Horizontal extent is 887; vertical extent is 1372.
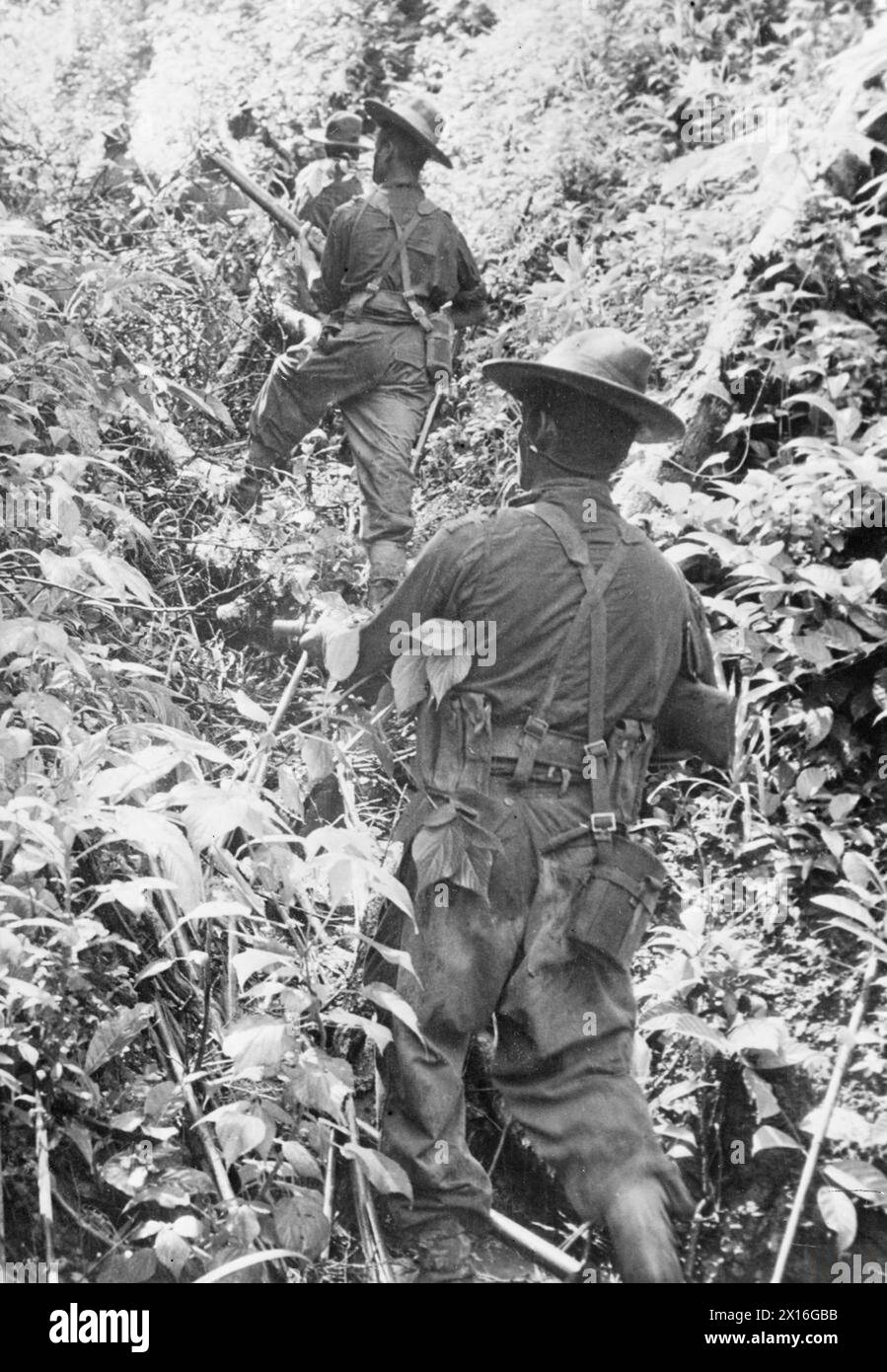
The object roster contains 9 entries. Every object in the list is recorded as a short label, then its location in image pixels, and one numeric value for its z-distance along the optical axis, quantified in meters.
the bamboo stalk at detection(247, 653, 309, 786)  3.34
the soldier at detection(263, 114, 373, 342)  5.80
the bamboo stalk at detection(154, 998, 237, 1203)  2.92
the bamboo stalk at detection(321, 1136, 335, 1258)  2.98
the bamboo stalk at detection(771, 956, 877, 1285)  3.19
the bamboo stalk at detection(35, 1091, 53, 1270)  2.82
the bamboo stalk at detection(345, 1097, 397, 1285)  3.02
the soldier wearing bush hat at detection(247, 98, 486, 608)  4.88
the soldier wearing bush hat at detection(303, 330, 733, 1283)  3.02
